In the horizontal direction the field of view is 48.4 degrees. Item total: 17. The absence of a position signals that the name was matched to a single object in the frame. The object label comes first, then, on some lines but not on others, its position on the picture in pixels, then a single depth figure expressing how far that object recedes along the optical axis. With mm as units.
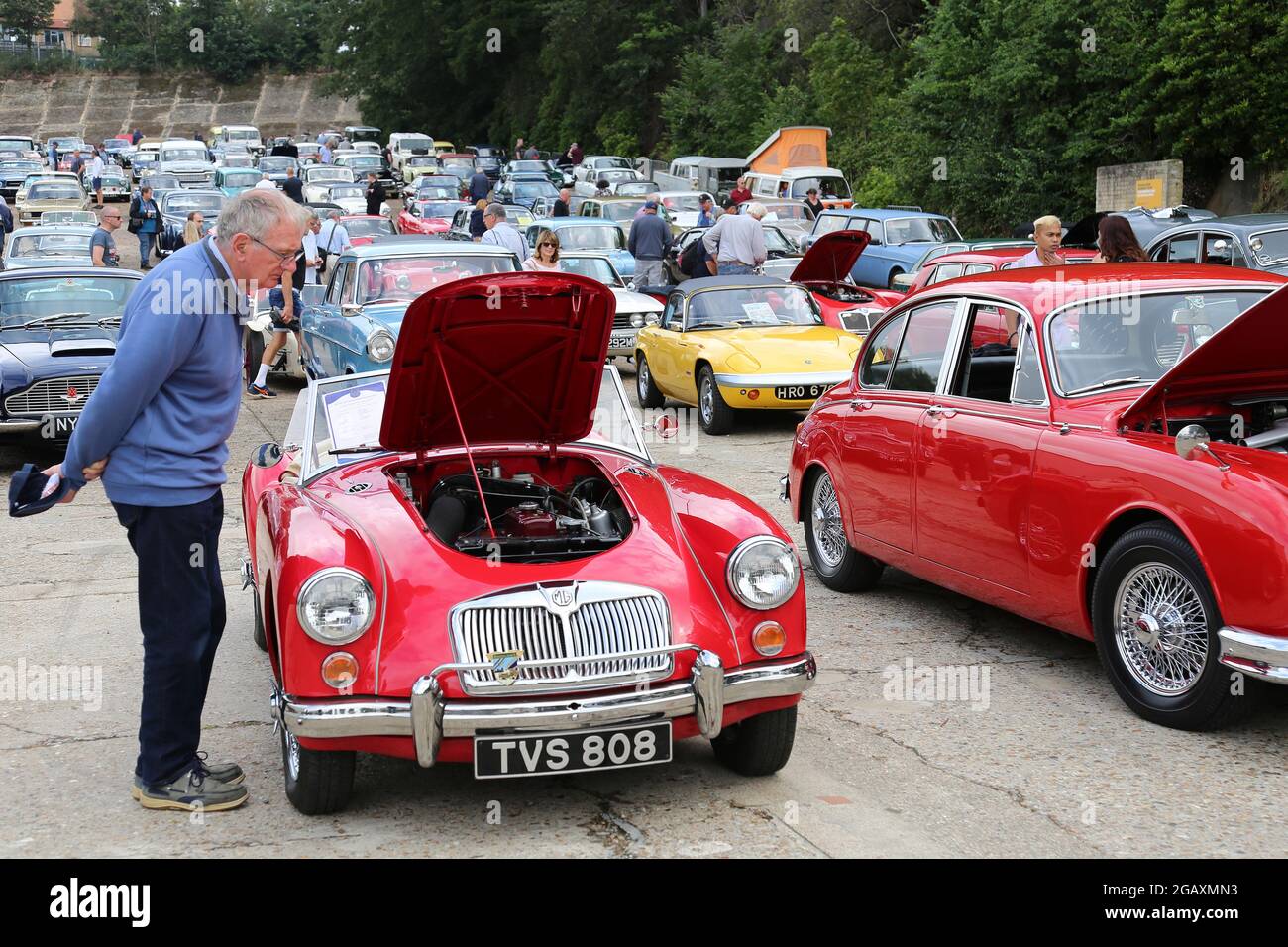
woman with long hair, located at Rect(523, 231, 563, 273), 15859
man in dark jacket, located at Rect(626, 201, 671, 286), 20859
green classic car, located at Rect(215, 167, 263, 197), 41531
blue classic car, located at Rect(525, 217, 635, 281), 23562
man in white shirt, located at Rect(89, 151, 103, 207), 42906
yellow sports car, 13477
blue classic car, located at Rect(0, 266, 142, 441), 12180
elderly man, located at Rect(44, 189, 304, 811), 4574
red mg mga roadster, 4586
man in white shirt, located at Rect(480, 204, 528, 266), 15414
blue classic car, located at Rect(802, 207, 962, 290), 23125
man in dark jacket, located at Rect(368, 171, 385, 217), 30562
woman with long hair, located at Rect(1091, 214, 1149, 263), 9984
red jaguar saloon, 5254
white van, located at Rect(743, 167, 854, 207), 34969
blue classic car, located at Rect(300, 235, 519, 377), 13047
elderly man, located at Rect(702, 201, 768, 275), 18016
